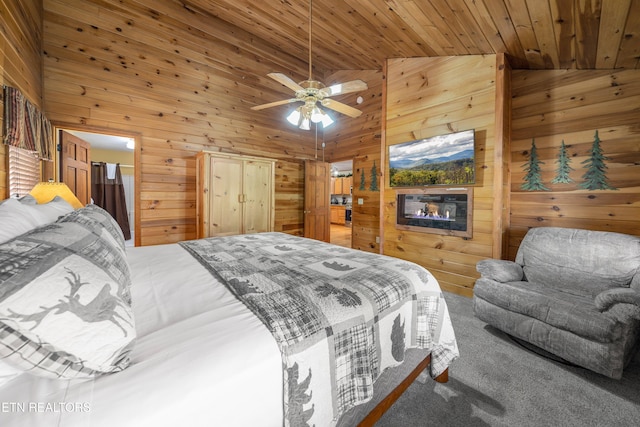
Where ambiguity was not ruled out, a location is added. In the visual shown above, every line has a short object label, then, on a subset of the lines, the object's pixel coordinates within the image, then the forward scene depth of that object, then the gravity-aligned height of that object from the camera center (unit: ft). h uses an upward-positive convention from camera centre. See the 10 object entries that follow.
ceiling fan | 7.73 +3.40
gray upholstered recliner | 5.35 -2.36
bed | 1.93 -1.48
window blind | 6.56 +0.85
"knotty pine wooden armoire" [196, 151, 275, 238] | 12.16 +0.37
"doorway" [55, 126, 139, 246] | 16.52 +3.35
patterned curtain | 6.11 +2.09
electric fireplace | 10.37 -0.32
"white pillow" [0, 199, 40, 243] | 2.85 -0.26
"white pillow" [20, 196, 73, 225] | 3.99 -0.18
